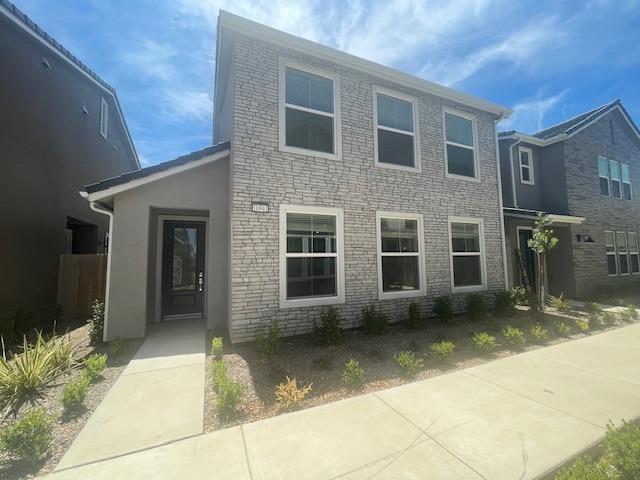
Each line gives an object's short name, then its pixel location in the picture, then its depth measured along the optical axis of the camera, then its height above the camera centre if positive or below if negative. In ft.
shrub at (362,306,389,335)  20.13 -4.55
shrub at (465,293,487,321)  24.11 -4.25
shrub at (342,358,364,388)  12.84 -5.34
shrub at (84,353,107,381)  13.10 -5.03
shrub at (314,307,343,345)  18.28 -4.61
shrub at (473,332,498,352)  17.22 -5.20
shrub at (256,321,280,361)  15.94 -4.81
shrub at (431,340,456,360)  15.69 -5.14
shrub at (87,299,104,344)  18.90 -4.29
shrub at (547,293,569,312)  28.60 -4.83
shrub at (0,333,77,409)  11.68 -4.94
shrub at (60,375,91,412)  10.74 -5.17
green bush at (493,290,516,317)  25.84 -4.27
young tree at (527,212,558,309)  28.16 +1.54
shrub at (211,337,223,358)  16.11 -4.98
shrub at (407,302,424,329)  21.47 -4.51
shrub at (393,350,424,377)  14.07 -5.30
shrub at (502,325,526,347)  18.28 -5.19
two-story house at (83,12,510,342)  19.24 +4.28
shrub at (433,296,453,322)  22.91 -4.17
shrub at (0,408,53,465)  8.04 -5.18
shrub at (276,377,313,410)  11.11 -5.45
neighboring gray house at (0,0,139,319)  23.65 +10.19
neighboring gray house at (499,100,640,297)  36.17 +8.50
